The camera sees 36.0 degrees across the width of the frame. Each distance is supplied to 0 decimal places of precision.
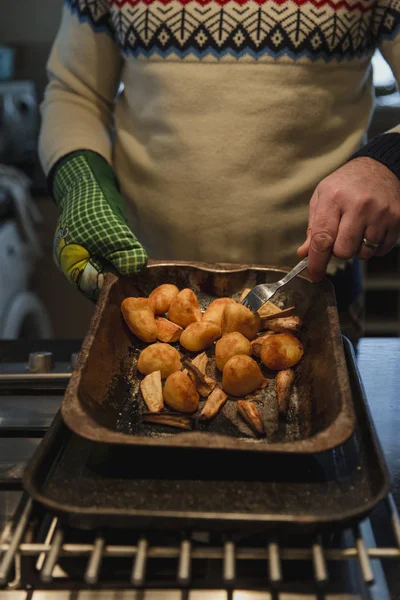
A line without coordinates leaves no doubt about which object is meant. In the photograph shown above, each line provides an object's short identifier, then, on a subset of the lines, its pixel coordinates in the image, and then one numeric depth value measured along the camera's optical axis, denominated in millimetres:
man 903
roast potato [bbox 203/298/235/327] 894
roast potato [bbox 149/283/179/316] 904
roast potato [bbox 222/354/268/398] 758
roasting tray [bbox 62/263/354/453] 588
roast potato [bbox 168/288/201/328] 886
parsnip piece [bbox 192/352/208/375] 833
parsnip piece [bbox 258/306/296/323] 902
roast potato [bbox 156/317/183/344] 886
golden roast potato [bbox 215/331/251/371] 814
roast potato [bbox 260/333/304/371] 812
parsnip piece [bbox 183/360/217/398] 778
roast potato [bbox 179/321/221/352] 854
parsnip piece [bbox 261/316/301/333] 877
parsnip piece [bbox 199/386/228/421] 729
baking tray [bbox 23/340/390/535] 544
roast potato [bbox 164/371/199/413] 736
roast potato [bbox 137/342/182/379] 802
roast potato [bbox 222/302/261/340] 853
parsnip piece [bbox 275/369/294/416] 743
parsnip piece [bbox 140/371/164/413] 745
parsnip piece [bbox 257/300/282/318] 908
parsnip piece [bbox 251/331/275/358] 851
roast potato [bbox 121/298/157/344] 861
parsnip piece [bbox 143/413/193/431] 709
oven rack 513
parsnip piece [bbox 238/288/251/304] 922
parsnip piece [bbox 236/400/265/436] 697
